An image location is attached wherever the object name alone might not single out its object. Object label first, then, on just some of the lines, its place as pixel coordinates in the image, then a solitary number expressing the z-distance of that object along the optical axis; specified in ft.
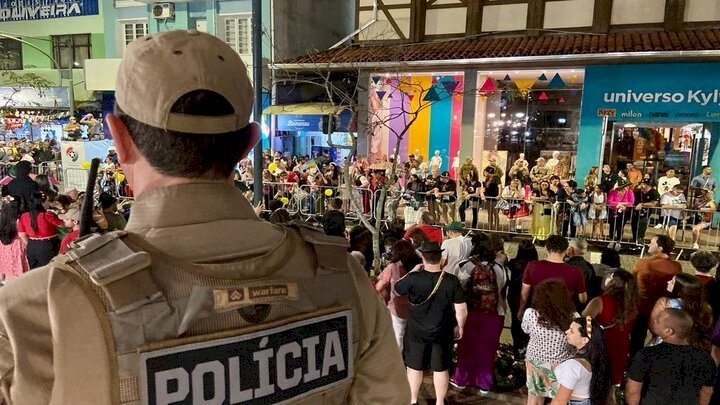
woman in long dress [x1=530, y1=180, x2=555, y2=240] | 36.11
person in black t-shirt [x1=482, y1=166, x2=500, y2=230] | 38.24
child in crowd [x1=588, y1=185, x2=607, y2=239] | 35.37
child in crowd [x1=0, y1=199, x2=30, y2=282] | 21.36
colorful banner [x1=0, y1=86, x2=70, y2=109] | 76.95
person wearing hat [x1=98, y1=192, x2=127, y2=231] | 19.80
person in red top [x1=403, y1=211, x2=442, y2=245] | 21.66
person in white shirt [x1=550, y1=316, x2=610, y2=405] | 11.85
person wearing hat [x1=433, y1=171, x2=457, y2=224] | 39.63
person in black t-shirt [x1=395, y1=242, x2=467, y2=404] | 14.79
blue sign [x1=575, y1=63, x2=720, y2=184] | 41.29
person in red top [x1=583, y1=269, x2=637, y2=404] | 14.46
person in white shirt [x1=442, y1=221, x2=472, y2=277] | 19.13
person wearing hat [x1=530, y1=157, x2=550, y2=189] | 42.28
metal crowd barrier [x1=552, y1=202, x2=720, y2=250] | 34.17
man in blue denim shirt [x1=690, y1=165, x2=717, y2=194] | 38.26
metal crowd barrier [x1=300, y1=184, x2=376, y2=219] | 40.55
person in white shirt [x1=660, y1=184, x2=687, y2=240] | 34.17
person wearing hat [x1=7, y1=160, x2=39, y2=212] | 20.70
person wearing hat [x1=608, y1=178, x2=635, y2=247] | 35.17
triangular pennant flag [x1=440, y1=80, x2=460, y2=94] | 49.39
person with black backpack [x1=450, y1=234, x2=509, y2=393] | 16.42
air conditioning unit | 65.00
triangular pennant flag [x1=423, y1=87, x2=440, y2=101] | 48.14
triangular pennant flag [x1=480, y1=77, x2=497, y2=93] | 46.44
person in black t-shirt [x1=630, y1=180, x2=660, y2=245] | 34.76
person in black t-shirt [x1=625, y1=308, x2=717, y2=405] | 11.23
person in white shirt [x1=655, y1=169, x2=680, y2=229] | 38.68
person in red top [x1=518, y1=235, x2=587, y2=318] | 16.46
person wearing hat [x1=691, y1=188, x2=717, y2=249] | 33.30
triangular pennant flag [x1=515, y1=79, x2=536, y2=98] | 47.88
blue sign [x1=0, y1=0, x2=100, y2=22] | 74.59
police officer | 3.20
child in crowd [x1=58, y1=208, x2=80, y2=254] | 20.59
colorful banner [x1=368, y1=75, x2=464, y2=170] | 50.48
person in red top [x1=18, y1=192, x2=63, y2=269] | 20.40
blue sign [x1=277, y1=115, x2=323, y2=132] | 59.17
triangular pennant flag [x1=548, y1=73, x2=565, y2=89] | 45.91
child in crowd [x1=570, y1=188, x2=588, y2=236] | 35.27
